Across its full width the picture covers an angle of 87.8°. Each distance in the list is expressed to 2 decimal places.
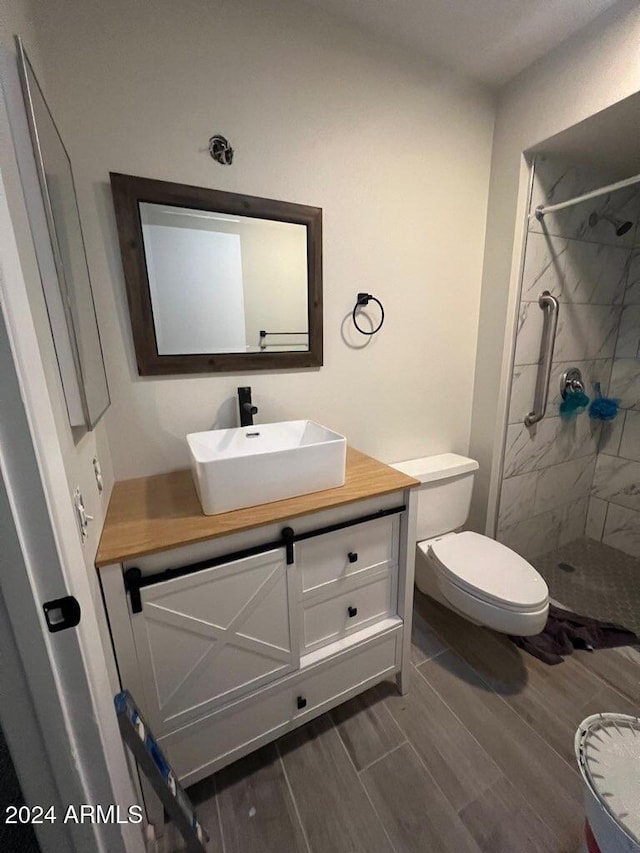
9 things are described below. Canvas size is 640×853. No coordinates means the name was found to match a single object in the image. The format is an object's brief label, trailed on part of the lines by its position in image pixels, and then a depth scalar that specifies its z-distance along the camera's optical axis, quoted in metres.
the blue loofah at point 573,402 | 1.91
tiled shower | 1.68
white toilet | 1.23
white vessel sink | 0.92
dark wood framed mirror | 1.11
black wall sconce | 1.13
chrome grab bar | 1.68
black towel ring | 1.46
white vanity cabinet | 0.85
